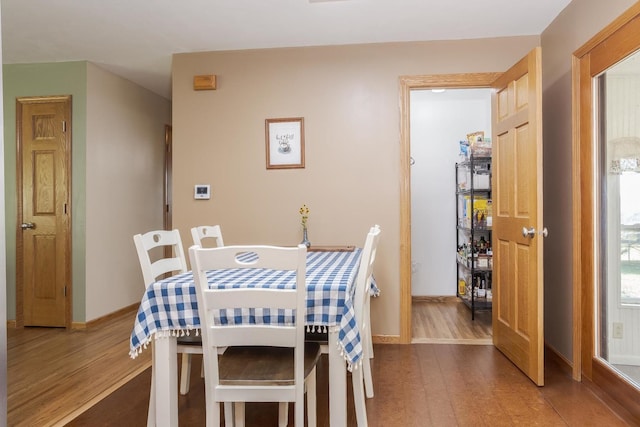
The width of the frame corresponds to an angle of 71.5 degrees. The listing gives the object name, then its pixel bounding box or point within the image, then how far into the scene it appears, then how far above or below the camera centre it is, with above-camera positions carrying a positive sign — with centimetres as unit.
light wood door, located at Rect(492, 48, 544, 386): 253 +1
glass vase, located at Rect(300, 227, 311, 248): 332 -16
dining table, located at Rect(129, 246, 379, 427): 168 -40
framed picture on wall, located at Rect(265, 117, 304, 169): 359 +61
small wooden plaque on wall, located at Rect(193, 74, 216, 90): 362 +111
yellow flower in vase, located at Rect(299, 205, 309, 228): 352 +5
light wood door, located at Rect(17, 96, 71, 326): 395 +10
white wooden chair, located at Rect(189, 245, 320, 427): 149 -41
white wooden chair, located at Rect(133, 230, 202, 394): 196 -24
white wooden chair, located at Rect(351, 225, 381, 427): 188 -35
